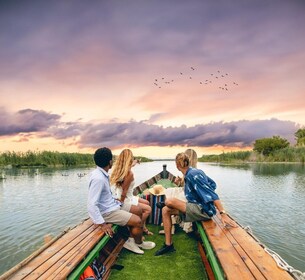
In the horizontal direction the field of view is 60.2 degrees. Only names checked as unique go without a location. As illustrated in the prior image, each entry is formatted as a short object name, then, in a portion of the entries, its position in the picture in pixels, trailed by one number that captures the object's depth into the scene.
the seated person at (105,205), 4.06
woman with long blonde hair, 5.00
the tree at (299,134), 82.75
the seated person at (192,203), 4.57
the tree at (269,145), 70.62
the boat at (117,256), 2.80
